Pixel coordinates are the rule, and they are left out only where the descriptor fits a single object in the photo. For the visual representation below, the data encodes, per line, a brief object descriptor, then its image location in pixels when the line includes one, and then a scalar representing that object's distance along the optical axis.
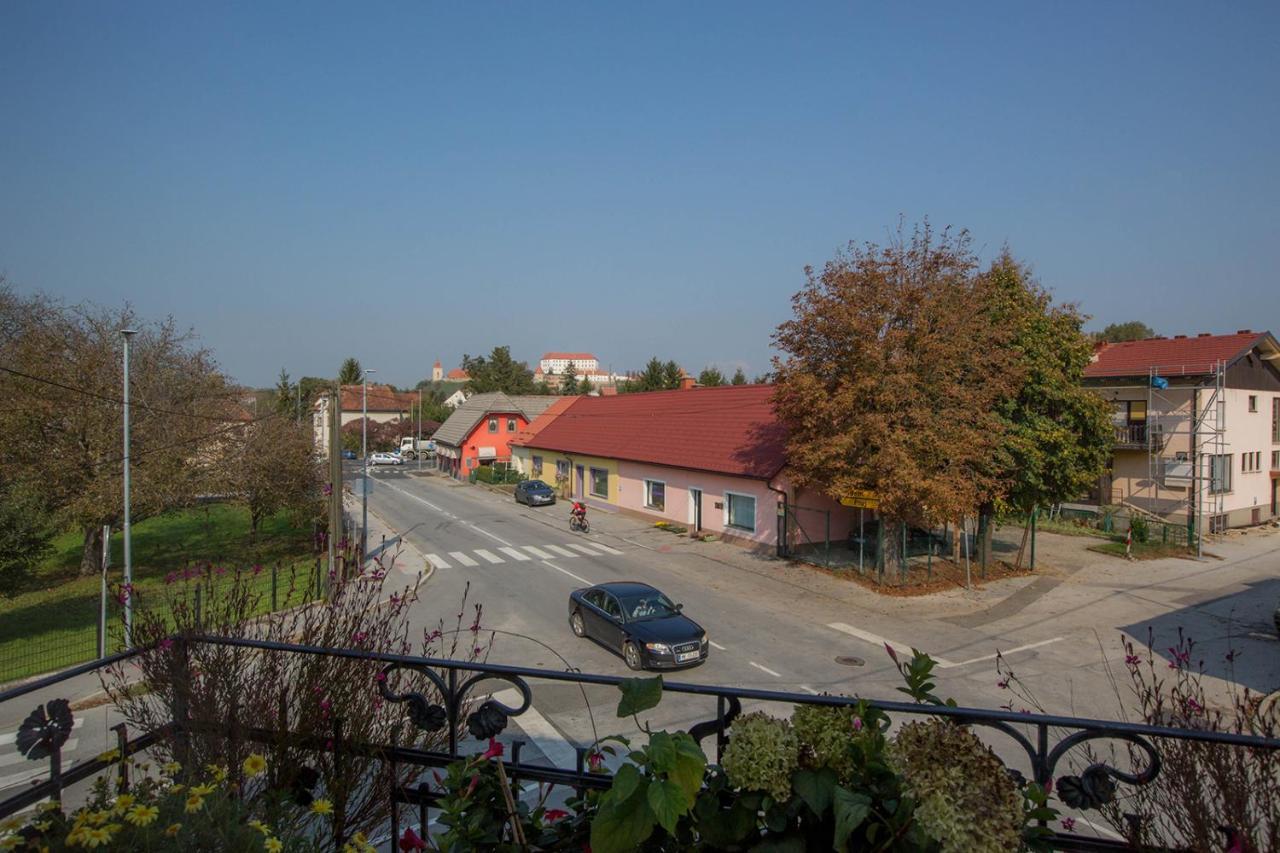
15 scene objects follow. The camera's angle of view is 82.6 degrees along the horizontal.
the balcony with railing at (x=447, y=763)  2.20
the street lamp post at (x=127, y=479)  16.68
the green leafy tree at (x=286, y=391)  60.53
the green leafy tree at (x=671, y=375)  82.06
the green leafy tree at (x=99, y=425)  22.38
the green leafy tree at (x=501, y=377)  105.38
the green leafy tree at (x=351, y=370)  97.19
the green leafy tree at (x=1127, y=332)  90.51
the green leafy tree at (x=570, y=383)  106.09
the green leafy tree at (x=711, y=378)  92.00
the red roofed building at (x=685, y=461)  26.16
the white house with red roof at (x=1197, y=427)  30.75
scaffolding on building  30.12
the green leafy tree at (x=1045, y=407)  20.77
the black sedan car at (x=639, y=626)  13.73
